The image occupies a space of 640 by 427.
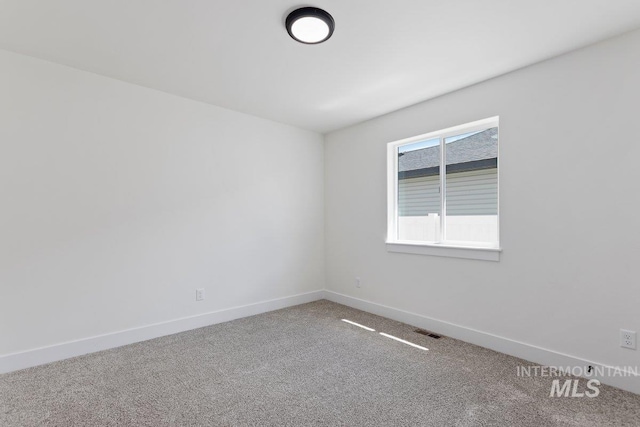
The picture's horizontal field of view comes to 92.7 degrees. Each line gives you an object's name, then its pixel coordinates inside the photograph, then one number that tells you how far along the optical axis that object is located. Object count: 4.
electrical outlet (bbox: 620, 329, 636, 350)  2.04
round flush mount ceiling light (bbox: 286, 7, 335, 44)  1.89
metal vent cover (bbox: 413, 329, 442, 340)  3.03
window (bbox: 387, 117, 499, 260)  2.90
